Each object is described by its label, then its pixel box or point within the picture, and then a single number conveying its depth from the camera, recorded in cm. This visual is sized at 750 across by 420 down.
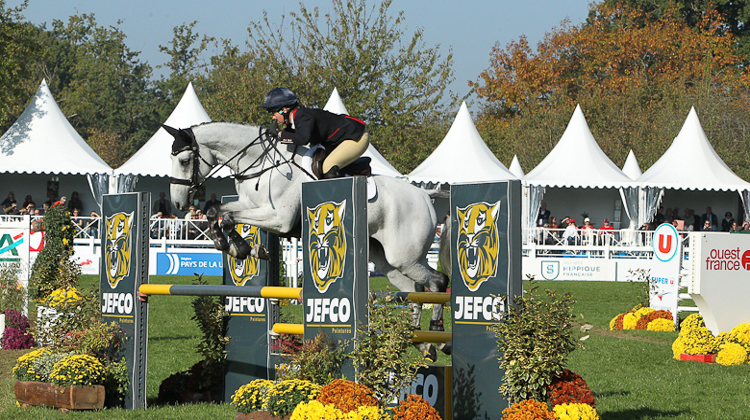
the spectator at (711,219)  5216
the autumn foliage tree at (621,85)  6562
